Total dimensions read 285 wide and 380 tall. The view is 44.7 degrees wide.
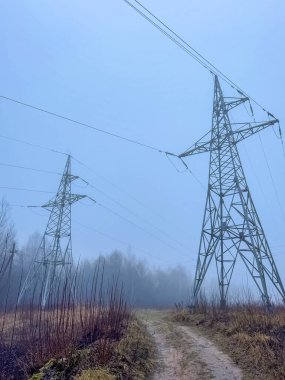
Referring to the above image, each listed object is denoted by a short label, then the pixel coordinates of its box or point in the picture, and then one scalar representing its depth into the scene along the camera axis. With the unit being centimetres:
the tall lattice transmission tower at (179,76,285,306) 1633
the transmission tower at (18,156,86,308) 2630
